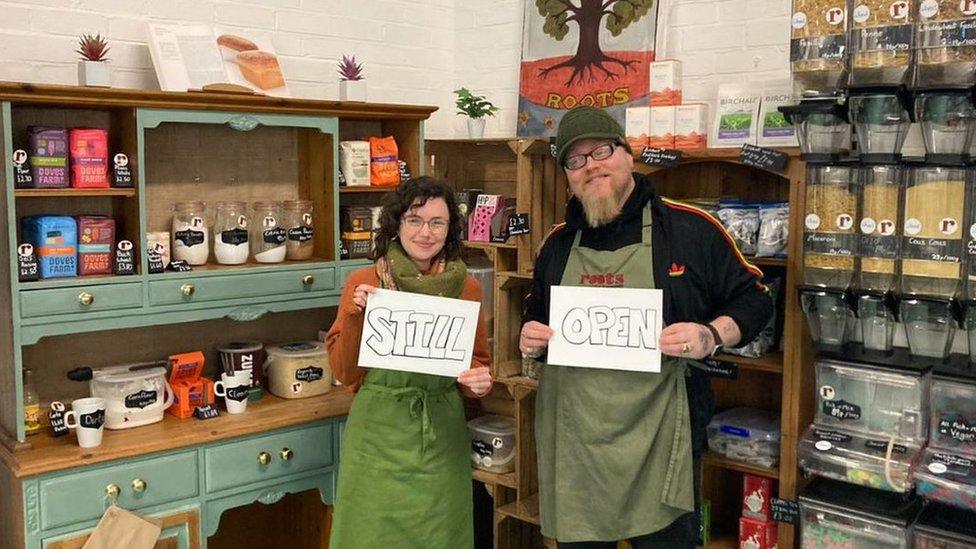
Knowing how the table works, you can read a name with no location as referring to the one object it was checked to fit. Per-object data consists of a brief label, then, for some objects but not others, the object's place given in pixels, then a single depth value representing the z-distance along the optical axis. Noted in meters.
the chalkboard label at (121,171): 2.87
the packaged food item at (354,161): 3.43
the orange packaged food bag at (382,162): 3.51
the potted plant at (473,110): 3.66
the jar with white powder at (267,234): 3.26
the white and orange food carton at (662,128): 3.02
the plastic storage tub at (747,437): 2.79
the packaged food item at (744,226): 2.77
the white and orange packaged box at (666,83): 3.14
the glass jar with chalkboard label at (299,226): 3.36
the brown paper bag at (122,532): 2.69
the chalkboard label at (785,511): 2.62
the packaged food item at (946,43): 2.13
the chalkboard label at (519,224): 3.15
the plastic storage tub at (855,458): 2.36
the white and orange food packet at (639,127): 3.08
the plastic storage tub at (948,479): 2.23
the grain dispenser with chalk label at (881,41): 2.21
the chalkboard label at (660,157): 2.85
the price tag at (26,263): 2.69
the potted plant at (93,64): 2.79
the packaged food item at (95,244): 2.84
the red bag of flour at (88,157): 2.81
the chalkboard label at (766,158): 2.59
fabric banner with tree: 3.42
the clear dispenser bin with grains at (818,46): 2.31
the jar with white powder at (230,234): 3.17
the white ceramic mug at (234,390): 3.15
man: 2.34
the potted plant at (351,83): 3.43
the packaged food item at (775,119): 2.79
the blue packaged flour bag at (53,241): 2.76
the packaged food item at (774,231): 2.71
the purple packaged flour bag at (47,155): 2.72
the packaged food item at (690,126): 2.99
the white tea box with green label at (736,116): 2.89
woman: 2.58
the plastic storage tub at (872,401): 2.42
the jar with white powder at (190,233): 3.10
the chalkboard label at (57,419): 2.84
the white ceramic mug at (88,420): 2.75
